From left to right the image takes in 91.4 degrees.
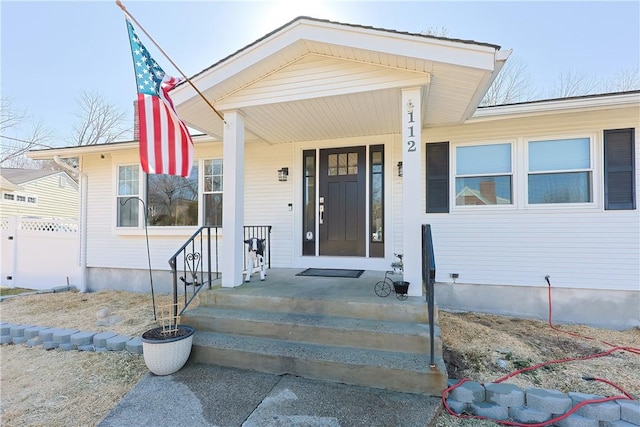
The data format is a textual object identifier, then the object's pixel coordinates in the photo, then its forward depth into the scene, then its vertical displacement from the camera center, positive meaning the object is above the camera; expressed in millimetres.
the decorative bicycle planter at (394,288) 3264 -806
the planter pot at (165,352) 2836 -1245
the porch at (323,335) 2605 -1146
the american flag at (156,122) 3086 +985
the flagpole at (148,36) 2791 +1797
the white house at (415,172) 3512 +721
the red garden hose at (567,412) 2338 -1452
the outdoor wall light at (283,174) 5719 +798
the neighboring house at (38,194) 12680 +1091
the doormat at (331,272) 4758 -885
